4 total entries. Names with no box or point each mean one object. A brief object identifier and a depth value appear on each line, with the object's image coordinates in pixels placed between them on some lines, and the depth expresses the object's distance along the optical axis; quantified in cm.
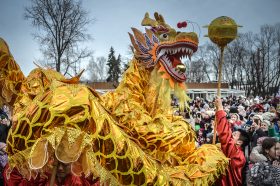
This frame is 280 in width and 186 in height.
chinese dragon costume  242
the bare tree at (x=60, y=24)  1741
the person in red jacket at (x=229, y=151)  375
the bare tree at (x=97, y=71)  4893
